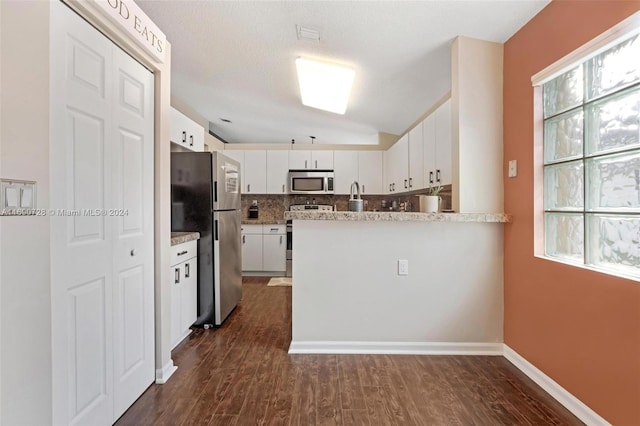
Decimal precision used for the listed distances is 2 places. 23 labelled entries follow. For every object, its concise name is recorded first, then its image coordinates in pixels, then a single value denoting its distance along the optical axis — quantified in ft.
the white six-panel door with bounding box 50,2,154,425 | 3.94
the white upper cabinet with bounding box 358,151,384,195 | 16.99
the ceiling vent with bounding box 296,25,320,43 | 7.45
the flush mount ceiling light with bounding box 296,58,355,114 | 9.39
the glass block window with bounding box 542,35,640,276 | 4.61
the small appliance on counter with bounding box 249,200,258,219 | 17.99
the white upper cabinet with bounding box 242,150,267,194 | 17.24
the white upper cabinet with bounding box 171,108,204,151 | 10.00
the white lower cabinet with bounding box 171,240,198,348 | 7.65
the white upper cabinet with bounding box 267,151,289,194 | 17.24
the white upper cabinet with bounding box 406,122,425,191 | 10.77
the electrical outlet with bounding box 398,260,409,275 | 7.47
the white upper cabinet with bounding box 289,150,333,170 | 17.24
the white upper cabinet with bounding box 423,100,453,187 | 8.47
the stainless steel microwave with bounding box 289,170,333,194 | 16.97
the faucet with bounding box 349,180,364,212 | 7.81
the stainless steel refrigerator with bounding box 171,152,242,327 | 9.11
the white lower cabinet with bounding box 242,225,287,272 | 16.19
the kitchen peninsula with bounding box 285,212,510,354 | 7.47
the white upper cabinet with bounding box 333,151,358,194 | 17.16
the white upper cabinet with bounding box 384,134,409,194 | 12.91
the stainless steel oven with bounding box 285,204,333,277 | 16.05
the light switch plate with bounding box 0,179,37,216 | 3.09
